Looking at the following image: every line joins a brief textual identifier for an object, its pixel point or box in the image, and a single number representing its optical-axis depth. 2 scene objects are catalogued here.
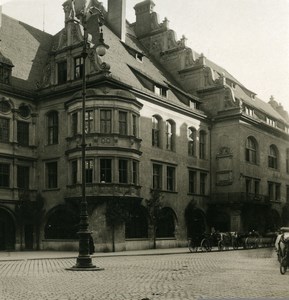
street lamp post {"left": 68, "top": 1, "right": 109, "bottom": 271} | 19.06
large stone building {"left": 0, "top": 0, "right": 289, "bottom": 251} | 35.59
